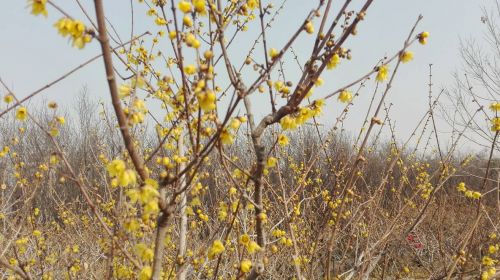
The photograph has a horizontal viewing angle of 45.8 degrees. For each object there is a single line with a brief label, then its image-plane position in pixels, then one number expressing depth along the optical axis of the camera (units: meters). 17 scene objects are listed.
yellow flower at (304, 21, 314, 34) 0.75
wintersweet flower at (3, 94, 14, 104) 0.89
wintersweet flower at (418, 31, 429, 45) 0.81
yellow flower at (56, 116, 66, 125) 0.80
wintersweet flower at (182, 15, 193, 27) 0.72
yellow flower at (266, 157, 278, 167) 0.92
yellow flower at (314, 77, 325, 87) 0.80
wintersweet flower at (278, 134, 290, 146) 0.91
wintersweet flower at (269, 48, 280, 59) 0.76
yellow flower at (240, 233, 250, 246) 0.86
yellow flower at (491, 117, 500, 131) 1.10
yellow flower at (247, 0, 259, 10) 0.95
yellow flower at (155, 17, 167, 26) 1.30
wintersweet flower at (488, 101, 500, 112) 1.15
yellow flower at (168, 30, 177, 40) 0.79
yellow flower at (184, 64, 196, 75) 0.75
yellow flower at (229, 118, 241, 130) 0.76
